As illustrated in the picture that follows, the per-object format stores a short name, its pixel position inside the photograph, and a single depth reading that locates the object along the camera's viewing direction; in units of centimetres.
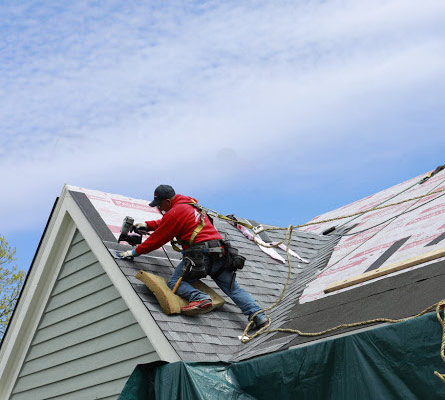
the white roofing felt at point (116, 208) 765
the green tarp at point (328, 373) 446
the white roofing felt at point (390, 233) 658
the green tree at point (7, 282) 2281
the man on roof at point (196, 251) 661
